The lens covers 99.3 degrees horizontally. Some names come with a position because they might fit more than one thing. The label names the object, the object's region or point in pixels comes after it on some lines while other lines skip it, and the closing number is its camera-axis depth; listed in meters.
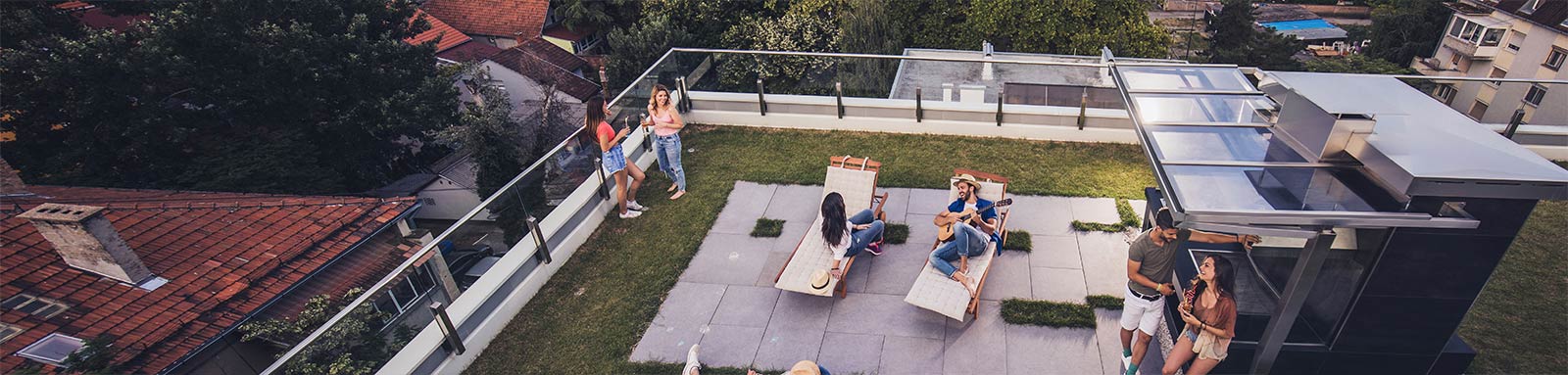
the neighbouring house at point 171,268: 9.57
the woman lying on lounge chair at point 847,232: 7.07
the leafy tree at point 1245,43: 48.09
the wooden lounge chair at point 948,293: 6.55
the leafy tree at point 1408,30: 46.62
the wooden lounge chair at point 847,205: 7.24
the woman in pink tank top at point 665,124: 9.04
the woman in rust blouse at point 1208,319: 4.98
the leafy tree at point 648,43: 30.67
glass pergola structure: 4.54
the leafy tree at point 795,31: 25.19
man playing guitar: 6.83
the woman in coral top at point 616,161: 8.57
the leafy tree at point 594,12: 37.94
